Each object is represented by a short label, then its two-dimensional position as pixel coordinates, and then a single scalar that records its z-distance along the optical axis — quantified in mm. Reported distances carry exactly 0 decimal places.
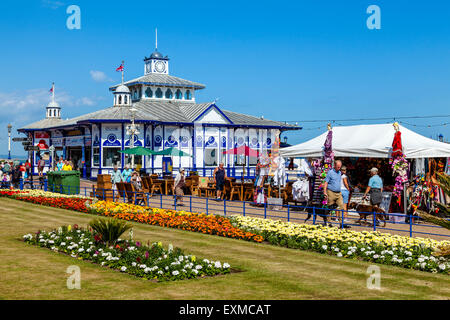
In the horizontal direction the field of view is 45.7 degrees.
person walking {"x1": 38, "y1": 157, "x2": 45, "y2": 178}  36969
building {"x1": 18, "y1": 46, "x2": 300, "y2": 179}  37250
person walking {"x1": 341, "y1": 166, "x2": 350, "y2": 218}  16000
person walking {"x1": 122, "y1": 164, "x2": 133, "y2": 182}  23672
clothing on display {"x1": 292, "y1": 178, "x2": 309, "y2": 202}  20328
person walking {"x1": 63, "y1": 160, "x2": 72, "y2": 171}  28861
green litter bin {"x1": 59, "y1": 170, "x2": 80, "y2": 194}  26484
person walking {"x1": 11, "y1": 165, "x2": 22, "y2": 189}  29578
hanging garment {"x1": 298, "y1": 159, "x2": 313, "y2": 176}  19906
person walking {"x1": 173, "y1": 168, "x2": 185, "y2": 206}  21297
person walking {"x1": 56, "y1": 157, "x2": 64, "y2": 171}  30641
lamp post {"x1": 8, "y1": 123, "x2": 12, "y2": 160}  46984
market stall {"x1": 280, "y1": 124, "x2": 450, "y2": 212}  17766
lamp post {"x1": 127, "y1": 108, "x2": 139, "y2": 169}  33175
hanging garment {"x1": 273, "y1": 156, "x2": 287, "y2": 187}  21406
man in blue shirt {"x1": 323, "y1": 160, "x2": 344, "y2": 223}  15031
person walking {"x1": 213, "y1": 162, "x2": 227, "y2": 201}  23906
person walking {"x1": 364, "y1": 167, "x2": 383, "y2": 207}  16656
